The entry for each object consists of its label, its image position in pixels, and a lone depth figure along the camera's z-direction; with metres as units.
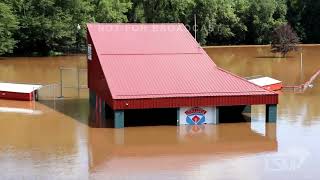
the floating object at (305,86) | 30.39
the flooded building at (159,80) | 20.34
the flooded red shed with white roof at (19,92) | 26.75
